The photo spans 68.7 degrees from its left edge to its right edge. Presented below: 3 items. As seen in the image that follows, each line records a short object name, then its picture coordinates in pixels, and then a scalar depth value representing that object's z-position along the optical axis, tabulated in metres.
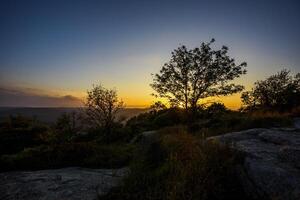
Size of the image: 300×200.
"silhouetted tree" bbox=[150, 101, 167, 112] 22.08
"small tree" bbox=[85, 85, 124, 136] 23.16
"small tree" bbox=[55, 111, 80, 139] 18.69
